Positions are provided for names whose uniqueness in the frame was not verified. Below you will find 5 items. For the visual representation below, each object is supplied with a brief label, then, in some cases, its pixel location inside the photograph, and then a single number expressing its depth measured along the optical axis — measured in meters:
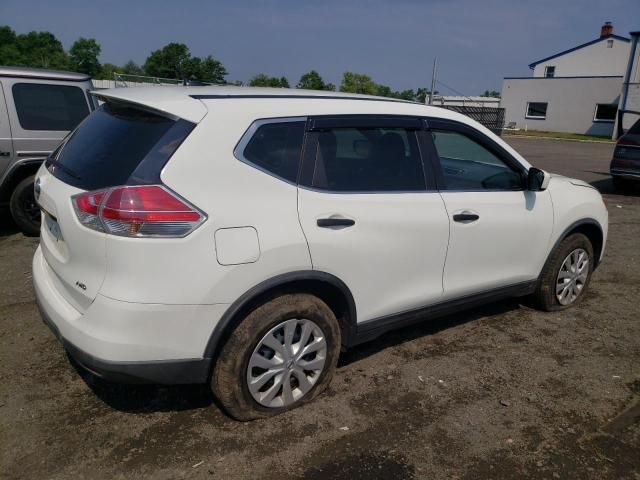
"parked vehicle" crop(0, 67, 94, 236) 5.95
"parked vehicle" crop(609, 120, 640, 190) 10.72
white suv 2.39
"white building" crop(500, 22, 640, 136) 35.84
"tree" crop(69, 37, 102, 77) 91.31
